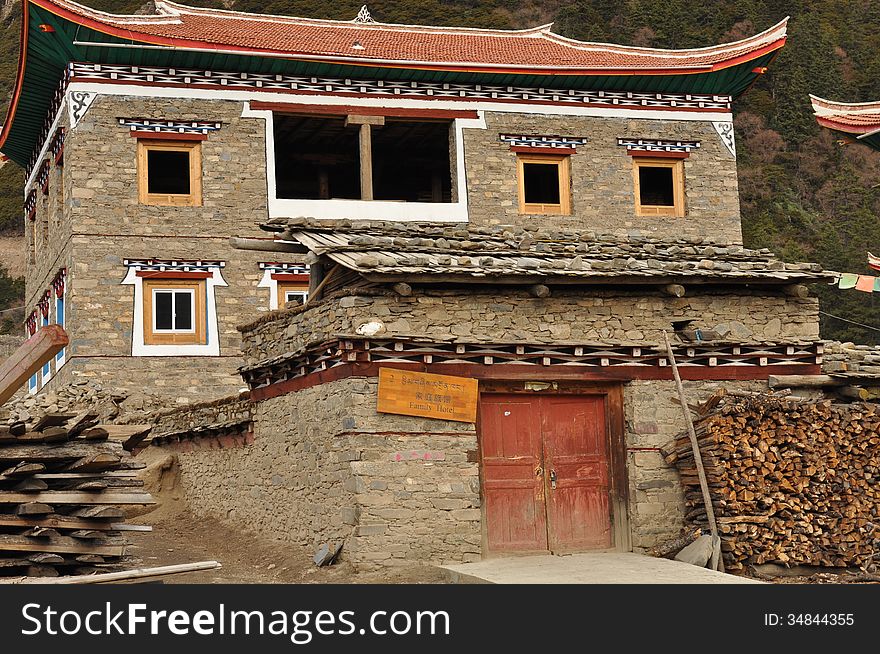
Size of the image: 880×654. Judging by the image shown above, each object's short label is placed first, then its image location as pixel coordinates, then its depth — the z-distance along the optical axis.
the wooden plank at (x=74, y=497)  9.65
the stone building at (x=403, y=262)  12.16
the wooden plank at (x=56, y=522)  9.62
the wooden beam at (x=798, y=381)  13.08
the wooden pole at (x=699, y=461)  11.96
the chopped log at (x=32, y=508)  9.59
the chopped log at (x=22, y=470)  9.62
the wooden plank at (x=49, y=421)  9.77
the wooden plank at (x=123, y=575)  9.32
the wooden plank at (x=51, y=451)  9.68
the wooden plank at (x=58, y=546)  9.54
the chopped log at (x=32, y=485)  9.70
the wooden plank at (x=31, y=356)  7.62
